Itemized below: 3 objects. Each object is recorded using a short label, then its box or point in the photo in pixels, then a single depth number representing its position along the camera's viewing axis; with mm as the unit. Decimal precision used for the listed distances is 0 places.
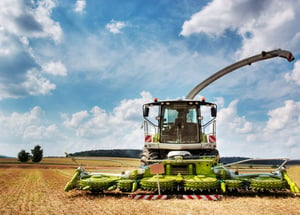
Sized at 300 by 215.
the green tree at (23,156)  59462
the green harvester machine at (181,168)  7211
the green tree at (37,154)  60531
